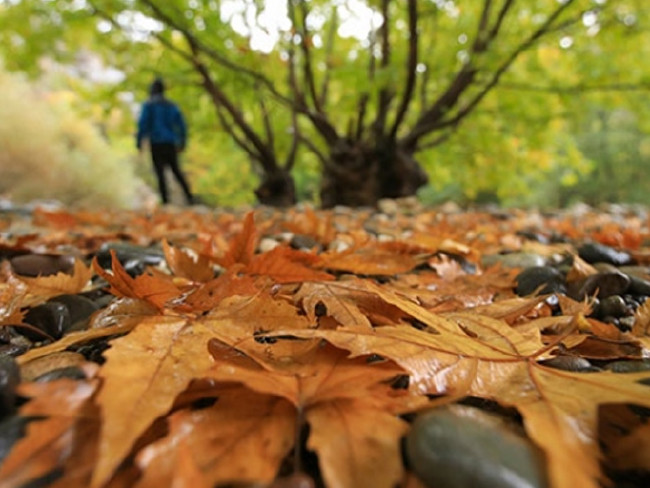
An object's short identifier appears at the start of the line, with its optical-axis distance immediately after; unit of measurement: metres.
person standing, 5.14
